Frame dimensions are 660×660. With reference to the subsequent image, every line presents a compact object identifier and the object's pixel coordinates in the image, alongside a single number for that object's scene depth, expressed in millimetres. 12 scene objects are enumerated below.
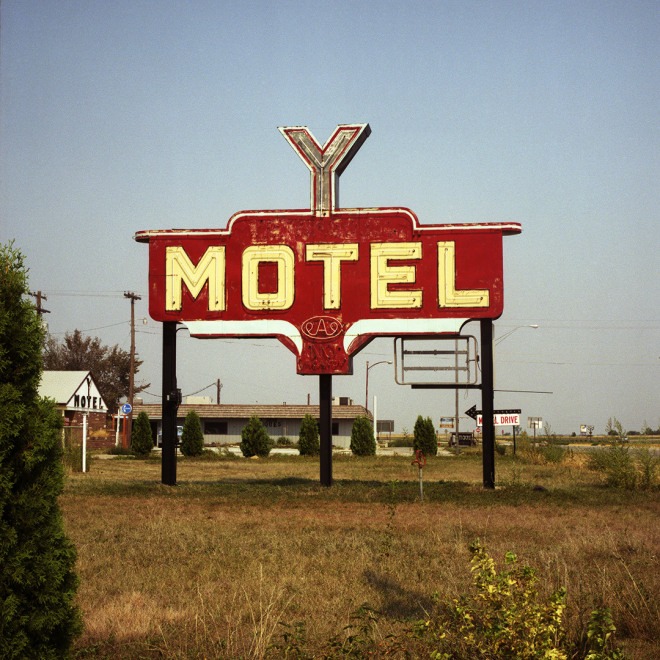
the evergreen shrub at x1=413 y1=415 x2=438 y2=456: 48531
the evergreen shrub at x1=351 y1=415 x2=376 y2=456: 50375
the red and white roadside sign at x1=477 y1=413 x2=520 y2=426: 38781
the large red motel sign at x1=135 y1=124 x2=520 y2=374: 21062
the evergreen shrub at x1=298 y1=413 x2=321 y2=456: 49875
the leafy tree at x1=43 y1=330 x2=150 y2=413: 90875
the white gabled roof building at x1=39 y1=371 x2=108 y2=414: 52500
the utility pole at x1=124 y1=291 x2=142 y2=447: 57994
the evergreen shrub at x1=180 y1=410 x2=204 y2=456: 46500
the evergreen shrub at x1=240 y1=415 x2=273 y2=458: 48281
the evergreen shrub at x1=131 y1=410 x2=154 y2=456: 48188
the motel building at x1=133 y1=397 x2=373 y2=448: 68812
